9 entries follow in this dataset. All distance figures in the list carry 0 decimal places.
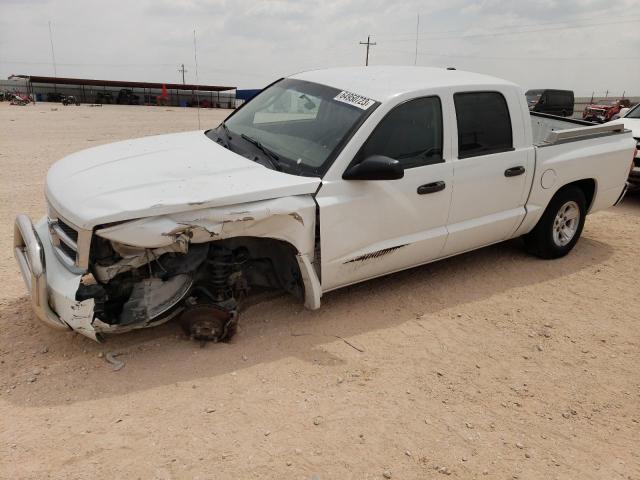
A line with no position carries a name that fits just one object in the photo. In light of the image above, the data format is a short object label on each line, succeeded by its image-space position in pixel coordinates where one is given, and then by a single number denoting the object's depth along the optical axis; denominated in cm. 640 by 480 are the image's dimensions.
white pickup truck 325
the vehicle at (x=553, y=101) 2155
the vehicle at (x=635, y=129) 824
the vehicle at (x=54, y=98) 4521
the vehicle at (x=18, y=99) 3808
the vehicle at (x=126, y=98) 4644
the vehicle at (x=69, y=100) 4106
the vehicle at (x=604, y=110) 2350
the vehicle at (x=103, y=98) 4593
